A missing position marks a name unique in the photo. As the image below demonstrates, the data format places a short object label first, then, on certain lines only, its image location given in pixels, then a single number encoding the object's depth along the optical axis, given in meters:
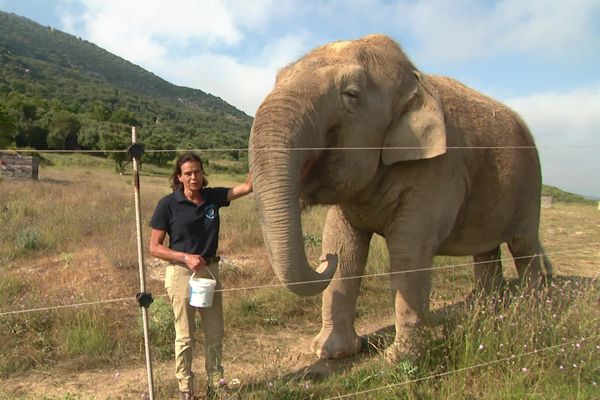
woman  3.80
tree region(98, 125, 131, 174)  27.25
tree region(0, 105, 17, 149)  31.98
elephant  3.14
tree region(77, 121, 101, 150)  35.88
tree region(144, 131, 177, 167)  29.50
